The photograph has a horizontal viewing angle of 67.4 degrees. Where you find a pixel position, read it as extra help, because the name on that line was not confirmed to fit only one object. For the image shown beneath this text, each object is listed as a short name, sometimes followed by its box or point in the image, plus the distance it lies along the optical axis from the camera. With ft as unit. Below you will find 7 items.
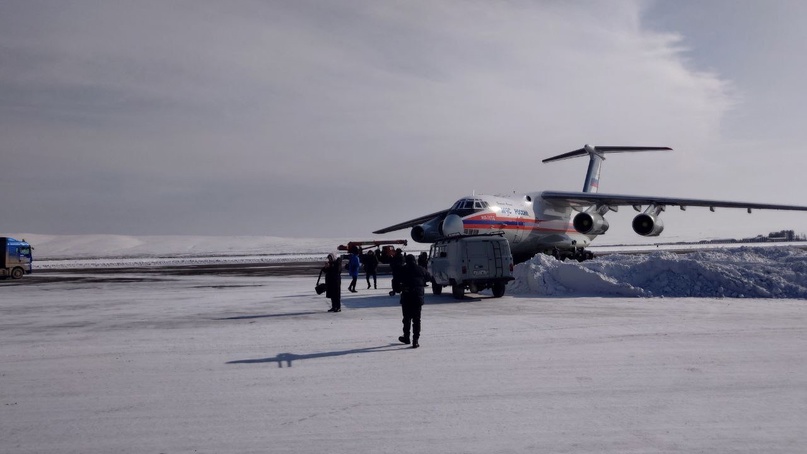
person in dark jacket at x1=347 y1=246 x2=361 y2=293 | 73.51
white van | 60.44
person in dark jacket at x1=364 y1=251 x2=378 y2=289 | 80.59
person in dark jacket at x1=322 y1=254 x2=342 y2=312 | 50.75
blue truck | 118.32
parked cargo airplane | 88.79
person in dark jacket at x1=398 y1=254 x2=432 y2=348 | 34.45
